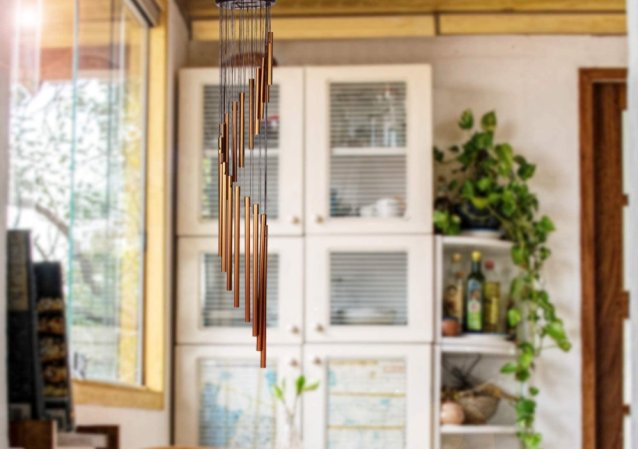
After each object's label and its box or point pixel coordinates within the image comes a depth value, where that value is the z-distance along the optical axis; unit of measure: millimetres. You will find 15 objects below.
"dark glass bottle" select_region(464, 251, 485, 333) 4574
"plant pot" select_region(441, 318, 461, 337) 4496
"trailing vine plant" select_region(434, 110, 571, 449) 4555
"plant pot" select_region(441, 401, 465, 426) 4480
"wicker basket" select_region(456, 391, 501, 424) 4559
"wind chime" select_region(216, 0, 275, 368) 1928
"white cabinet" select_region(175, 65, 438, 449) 4480
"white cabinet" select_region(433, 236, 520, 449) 4484
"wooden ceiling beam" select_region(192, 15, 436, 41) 4809
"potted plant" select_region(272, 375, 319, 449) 4262
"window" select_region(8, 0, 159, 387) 3098
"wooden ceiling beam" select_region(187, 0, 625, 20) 4789
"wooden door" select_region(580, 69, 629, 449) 4832
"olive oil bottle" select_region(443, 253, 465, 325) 4605
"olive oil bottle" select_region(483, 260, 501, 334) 4621
